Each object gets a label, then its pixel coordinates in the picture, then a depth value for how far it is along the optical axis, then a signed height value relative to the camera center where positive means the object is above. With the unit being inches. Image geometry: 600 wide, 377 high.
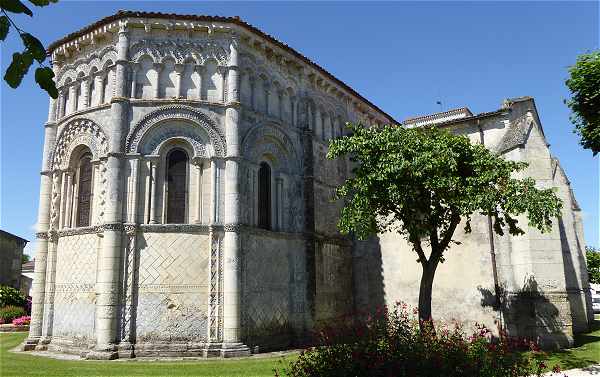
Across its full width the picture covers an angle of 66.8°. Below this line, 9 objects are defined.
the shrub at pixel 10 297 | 1139.9 -8.9
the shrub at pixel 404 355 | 384.8 -63.2
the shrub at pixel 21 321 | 1014.4 -60.4
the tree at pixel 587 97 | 604.4 +241.5
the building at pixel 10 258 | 1640.5 +128.6
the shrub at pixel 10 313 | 1056.8 -43.9
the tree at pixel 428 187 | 586.2 +126.2
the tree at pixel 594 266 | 1793.8 +51.8
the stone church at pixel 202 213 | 674.2 +122.2
